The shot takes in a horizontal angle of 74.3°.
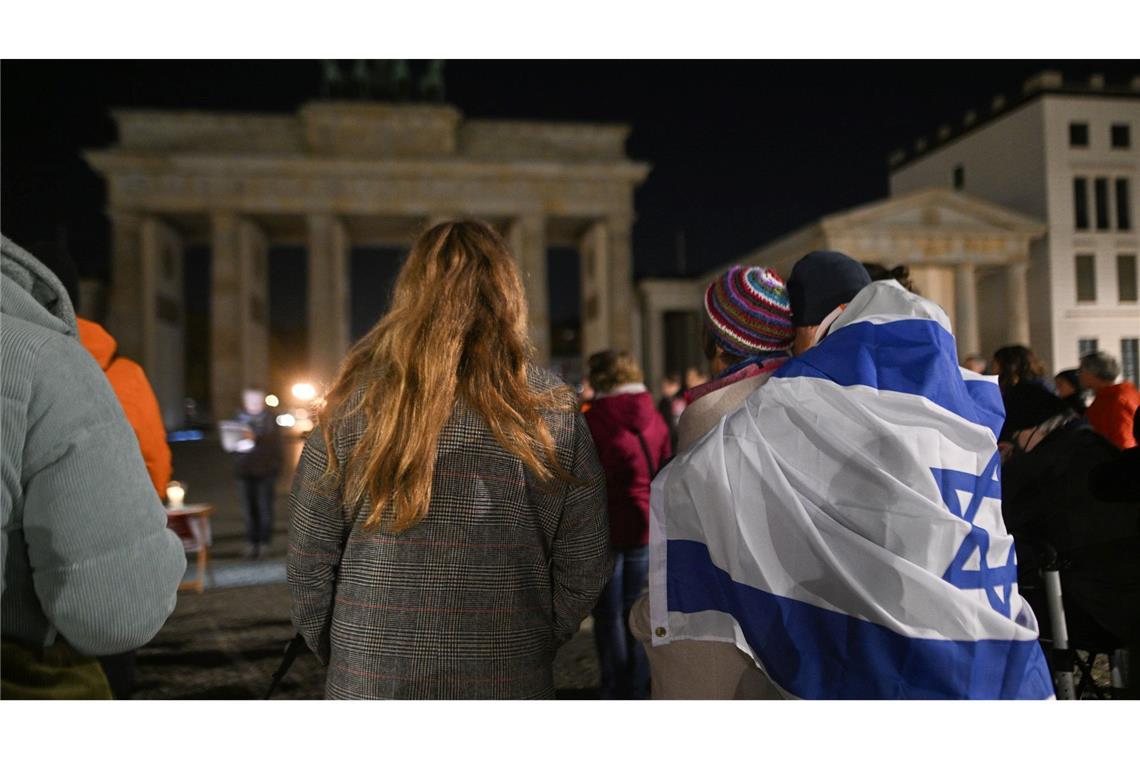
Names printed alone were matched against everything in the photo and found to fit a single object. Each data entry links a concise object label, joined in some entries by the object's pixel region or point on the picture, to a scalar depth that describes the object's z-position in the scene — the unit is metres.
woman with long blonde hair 1.74
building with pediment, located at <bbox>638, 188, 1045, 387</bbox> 27.97
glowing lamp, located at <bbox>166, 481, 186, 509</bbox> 6.44
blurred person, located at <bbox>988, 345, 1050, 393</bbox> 3.74
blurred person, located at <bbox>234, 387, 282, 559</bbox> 8.55
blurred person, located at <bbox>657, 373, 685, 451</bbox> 8.38
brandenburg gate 30.33
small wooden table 6.42
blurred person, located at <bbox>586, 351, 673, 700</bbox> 4.06
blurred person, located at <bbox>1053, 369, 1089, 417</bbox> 5.22
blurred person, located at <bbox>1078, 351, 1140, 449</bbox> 4.52
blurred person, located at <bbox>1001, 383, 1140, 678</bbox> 2.93
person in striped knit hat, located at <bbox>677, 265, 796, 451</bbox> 2.03
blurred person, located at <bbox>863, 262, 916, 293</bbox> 2.74
